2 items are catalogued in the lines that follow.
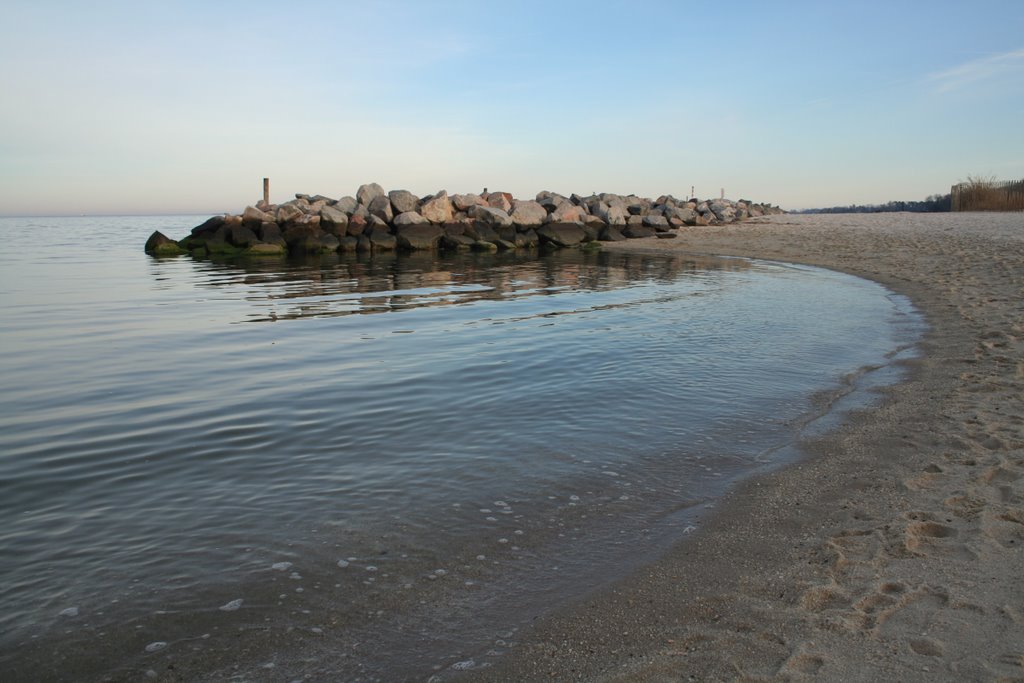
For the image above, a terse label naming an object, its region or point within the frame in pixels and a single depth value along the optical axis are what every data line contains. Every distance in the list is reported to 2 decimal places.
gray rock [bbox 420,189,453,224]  32.00
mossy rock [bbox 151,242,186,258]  30.02
